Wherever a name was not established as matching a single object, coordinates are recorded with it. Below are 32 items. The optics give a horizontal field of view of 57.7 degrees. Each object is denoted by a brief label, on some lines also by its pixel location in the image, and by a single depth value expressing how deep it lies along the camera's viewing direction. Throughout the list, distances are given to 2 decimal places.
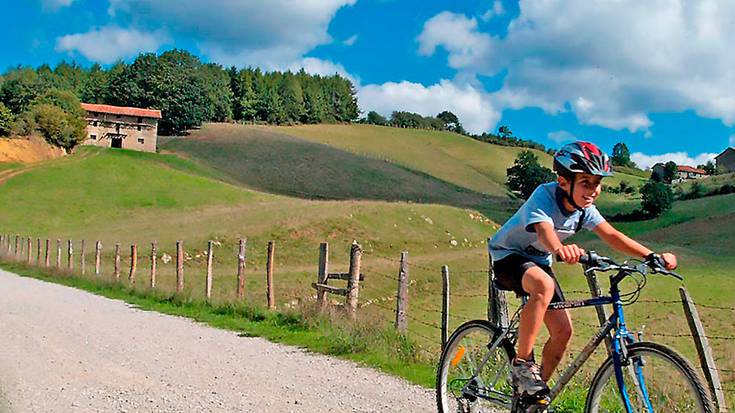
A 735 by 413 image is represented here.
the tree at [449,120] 191.00
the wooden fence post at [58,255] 29.54
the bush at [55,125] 76.75
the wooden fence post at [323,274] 13.54
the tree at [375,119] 180.90
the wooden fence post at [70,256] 28.53
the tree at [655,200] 77.81
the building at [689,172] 157.25
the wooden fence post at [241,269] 17.52
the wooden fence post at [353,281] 12.54
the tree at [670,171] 135.75
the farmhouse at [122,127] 91.50
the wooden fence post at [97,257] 25.83
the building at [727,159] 145.21
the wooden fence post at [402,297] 10.94
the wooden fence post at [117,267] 24.48
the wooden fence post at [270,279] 16.39
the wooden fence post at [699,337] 6.23
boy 4.37
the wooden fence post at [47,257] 31.11
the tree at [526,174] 106.29
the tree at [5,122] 77.81
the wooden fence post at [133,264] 24.19
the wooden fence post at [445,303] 9.94
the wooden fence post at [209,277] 18.36
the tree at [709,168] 137.69
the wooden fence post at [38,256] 31.45
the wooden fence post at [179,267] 19.95
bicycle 3.96
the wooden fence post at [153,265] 21.61
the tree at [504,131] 168.62
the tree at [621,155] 164.00
